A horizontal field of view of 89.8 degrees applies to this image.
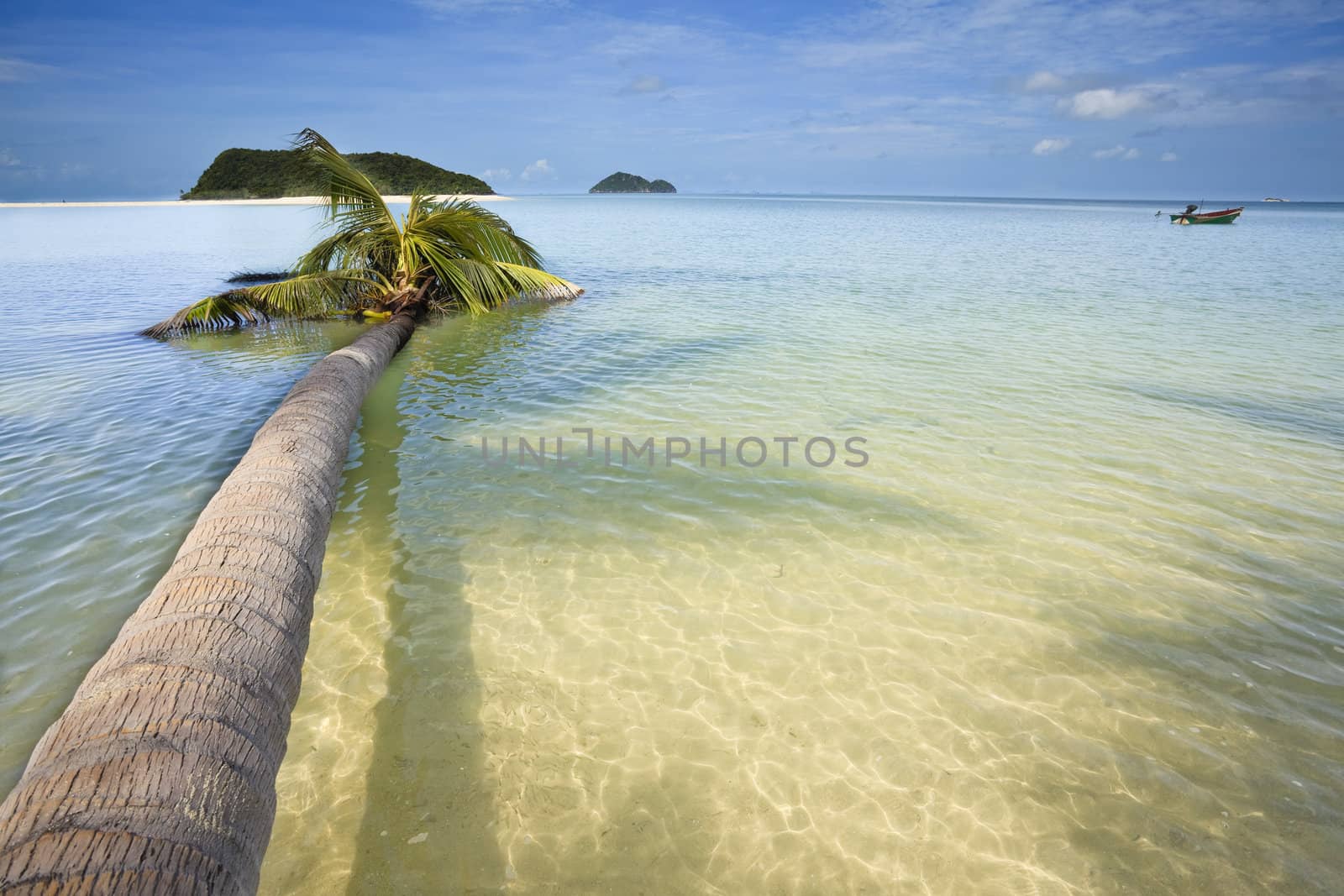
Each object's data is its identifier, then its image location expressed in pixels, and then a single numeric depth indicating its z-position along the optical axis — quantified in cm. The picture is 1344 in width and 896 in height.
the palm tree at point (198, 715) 208
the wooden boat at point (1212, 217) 6181
